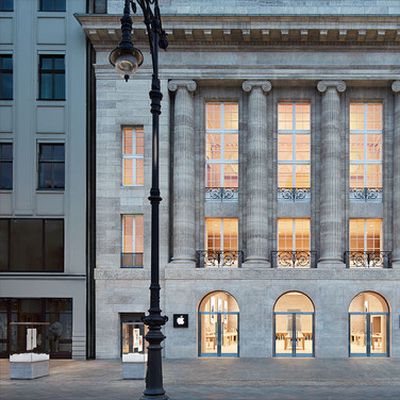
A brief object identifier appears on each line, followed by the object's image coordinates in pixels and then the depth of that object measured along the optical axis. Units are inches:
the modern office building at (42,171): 1055.0
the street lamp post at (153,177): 467.5
